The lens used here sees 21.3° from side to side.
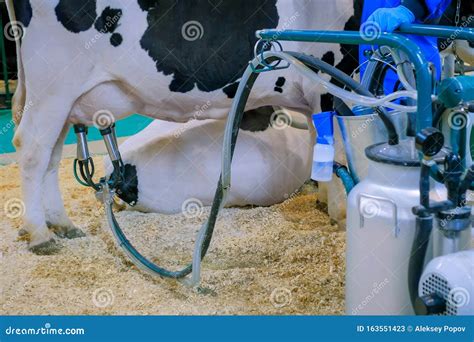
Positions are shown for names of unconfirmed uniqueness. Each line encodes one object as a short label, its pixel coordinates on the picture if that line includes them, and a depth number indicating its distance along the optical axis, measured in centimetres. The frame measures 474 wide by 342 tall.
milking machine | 362
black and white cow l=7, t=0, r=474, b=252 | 504
